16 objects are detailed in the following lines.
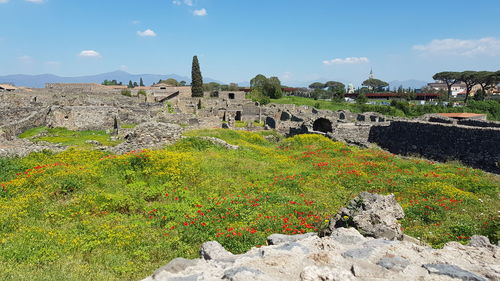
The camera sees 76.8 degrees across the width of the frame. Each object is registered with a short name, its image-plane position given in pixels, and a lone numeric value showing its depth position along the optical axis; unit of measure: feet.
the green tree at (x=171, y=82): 478.18
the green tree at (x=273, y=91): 297.74
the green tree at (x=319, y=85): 634.06
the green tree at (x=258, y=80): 432.09
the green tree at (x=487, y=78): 237.66
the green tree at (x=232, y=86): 434.22
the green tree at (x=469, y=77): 264.37
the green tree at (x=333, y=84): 565.74
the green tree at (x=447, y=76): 292.28
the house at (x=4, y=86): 273.54
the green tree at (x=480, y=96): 244.55
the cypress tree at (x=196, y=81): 238.89
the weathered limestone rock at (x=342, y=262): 13.99
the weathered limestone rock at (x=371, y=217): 21.27
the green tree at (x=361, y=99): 258.16
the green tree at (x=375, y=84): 545.85
